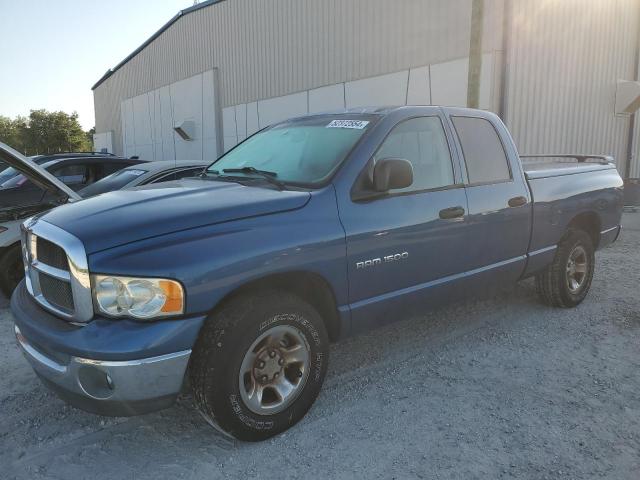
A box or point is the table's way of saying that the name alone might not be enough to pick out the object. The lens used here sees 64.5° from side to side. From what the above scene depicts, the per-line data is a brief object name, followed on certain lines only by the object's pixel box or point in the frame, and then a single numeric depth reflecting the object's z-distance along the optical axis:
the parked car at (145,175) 6.76
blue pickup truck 2.34
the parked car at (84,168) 8.00
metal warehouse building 10.80
